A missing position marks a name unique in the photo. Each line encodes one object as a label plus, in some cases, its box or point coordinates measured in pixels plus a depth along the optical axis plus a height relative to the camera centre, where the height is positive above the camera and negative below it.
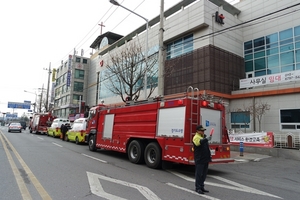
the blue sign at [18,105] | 69.19 +5.54
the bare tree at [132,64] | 17.64 +4.88
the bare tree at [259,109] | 19.88 +1.94
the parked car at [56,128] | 25.83 -0.25
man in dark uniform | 5.94 -0.70
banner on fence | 14.62 -0.41
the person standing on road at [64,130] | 22.97 -0.40
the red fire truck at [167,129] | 8.27 +0.02
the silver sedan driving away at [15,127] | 34.72 -0.43
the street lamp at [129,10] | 15.12 +7.82
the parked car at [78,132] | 18.69 -0.43
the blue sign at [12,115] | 104.01 +3.87
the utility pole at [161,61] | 13.19 +3.80
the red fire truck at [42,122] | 31.52 +0.41
